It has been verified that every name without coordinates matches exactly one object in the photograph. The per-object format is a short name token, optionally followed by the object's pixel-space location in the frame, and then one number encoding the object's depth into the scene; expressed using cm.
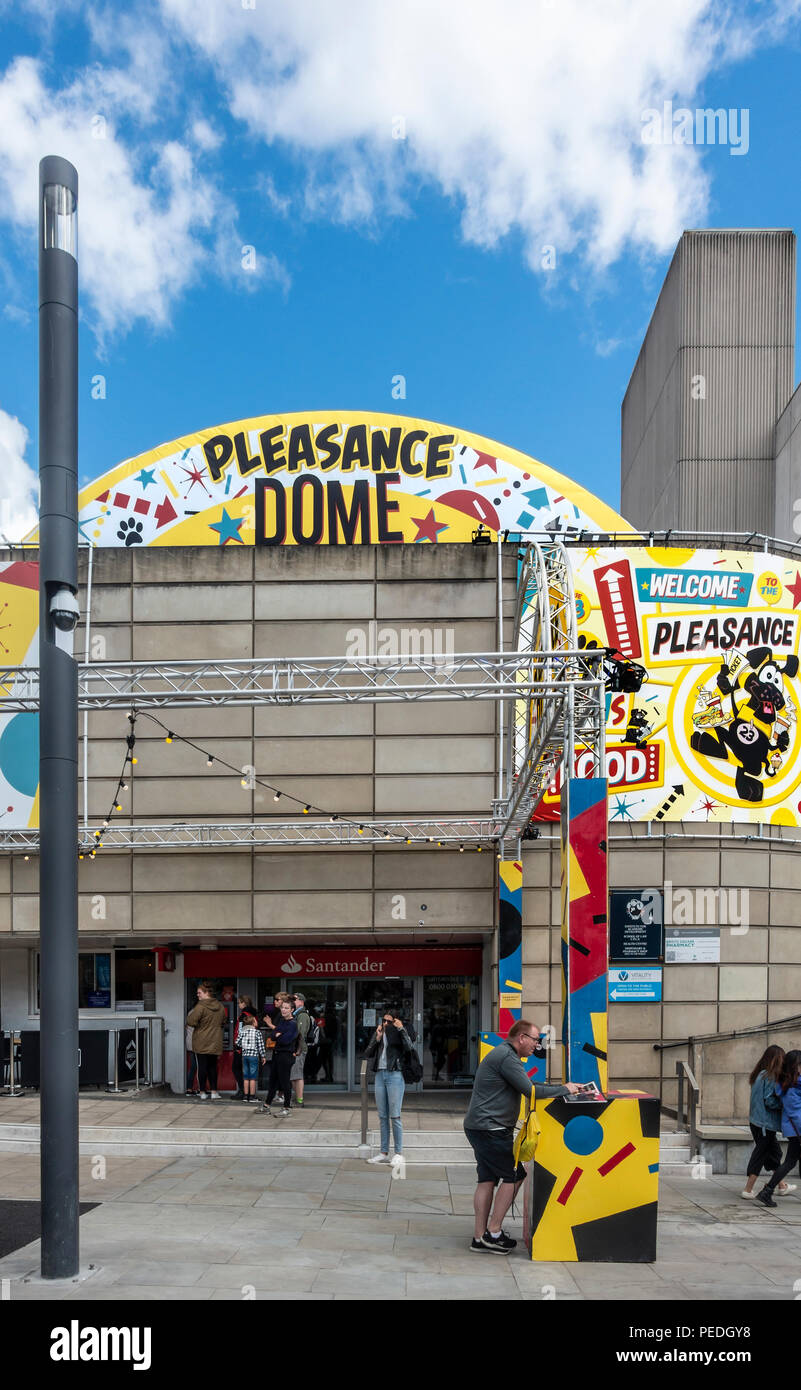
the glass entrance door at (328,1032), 1825
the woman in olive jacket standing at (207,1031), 1521
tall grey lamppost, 686
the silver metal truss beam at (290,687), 1122
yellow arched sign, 1827
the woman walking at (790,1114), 981
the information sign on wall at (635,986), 1591
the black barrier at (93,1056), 1574
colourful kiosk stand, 754
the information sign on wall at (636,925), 1602
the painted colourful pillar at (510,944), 1518
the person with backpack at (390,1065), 1081
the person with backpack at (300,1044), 1421
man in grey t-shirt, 763
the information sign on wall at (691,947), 1606
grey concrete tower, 2722
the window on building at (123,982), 1833
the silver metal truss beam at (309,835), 1609
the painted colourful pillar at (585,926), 921
